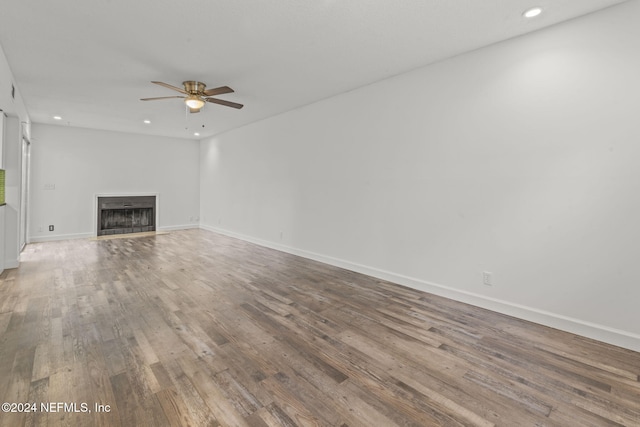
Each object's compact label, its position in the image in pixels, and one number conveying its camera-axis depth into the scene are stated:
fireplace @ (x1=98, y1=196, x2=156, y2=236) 7.39
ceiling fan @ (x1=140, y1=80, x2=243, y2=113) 3.88
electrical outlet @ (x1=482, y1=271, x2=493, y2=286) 3.06
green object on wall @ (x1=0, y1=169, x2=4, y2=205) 3.98
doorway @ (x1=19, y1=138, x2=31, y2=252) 5.62
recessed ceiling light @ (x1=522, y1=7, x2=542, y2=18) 2.40
